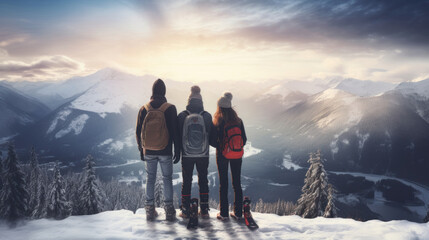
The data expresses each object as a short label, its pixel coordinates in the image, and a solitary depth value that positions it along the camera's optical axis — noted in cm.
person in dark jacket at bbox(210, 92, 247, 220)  904
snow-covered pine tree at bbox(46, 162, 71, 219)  2098
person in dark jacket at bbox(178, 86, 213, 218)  881
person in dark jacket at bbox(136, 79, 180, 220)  886
